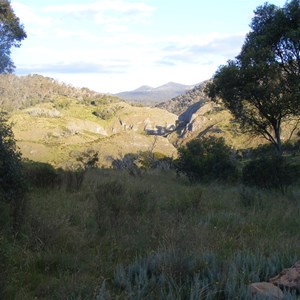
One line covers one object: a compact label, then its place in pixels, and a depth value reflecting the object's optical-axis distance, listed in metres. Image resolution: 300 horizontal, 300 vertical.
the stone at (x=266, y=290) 3.45
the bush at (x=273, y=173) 13.13
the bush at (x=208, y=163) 18.14
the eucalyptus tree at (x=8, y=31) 18.23
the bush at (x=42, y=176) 10.18
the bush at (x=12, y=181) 5.79
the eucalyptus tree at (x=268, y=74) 14.66
